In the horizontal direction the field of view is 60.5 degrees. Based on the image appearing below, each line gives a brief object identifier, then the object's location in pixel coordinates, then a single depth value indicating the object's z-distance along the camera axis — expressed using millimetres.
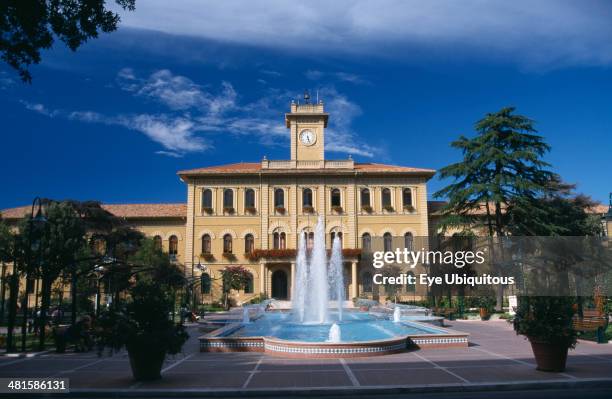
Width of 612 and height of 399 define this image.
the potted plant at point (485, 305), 25578
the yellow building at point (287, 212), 41375
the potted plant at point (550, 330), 9922
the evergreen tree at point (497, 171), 28766
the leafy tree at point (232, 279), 37219
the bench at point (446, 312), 25741
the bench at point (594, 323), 15180
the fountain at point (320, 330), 12500
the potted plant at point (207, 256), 41231
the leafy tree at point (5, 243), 25344
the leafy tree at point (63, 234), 25562
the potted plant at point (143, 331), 9312
